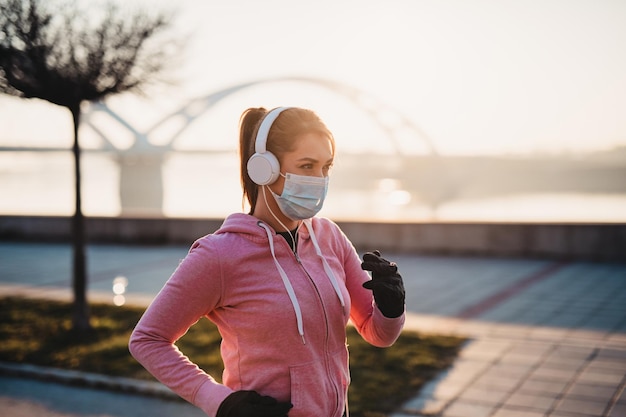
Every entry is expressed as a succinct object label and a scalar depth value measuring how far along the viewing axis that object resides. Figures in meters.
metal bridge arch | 52.34
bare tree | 6.37
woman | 1.85
